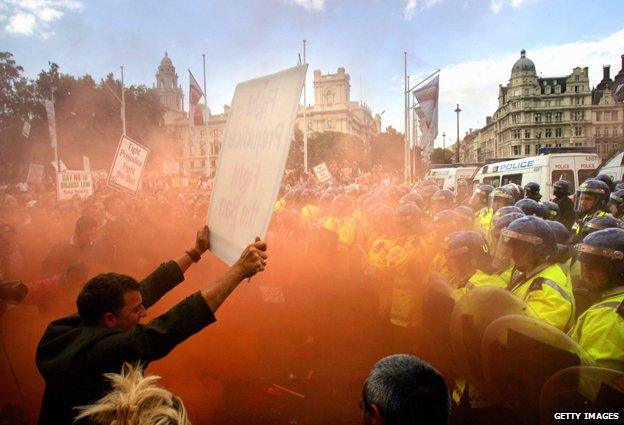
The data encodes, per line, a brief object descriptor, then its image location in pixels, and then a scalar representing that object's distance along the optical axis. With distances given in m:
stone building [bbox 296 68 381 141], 79.54
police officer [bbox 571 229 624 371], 1.95
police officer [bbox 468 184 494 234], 7.26
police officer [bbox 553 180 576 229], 6.77
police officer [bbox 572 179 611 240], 5.63
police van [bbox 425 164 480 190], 17.12
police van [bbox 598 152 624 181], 8.63
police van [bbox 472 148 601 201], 10.52
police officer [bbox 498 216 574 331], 2.42
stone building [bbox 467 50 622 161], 66.20
